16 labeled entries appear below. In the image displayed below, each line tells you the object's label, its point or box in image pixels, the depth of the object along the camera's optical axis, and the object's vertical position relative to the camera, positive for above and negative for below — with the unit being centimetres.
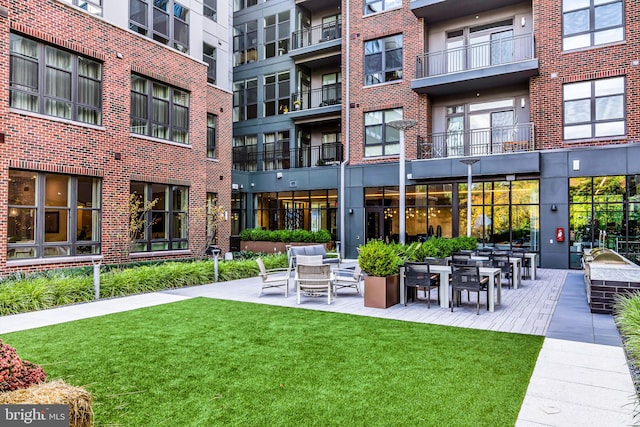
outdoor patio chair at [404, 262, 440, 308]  866 -111
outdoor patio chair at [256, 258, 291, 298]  1024 -142
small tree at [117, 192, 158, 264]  1359 +5
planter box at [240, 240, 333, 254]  2011 -116
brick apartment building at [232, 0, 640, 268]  1563 +467
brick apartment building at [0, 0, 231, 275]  1117 +290
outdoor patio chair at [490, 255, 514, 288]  1119 -109
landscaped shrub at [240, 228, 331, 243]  1967 -63
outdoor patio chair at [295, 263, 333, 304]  927 -120
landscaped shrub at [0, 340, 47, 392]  294 -108
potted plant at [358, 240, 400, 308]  873 -104
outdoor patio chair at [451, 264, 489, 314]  809 -113
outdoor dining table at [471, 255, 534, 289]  1150 -132
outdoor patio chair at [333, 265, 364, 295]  1012 -138
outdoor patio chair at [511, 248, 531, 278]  1274 -129
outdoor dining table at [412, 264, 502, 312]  876 -120
